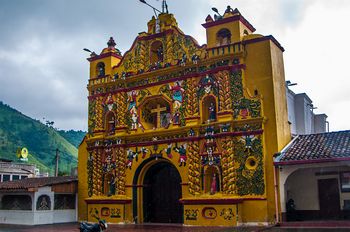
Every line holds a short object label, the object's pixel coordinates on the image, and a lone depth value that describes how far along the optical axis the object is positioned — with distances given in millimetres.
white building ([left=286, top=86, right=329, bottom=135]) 24116
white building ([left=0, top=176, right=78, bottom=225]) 23031
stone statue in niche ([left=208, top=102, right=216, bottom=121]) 20594
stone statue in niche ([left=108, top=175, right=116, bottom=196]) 23047
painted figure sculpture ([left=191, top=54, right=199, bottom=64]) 21039
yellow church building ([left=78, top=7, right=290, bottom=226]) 19047
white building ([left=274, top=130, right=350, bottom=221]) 17719
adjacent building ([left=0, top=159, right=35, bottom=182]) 42222
